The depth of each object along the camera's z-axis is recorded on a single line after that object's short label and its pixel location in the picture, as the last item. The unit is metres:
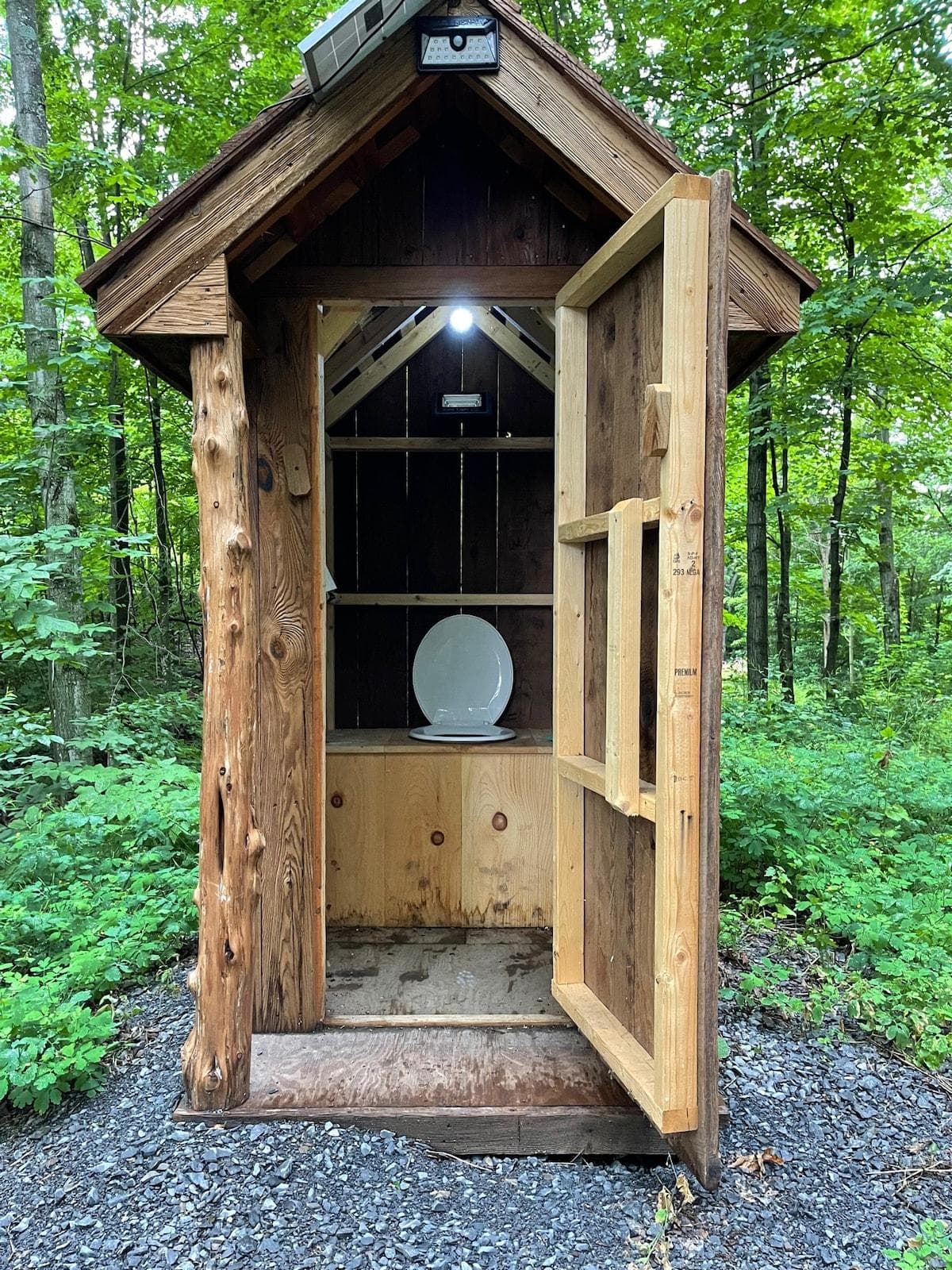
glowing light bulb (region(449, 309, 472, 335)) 4.05
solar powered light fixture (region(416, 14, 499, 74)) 2.04
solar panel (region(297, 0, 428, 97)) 1.80
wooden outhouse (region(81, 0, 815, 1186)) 1.83
